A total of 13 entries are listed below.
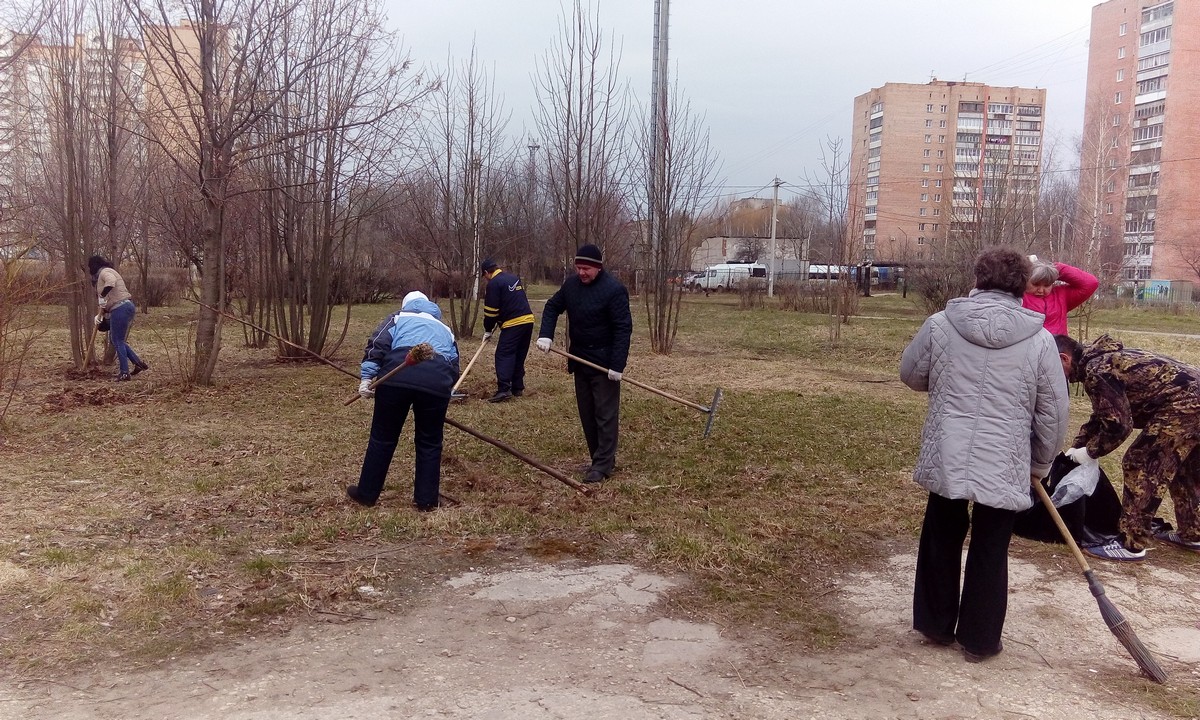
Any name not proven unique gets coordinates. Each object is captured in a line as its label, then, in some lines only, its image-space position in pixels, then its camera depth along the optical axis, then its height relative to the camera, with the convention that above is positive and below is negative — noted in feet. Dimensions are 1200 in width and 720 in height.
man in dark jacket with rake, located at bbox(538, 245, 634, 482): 20.26 -1.66
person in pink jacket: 18.12 -0.37
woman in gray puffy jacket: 10.84 -1.91
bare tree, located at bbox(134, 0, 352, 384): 29.58 +5.79
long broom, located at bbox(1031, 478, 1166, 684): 10.97 -4.50
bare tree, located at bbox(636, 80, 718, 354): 46.65 +2.26
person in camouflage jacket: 14.43 -2.45
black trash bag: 15.99 -4.44
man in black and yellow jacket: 31.89 -2.28
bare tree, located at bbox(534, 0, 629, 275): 44.27 +4.74
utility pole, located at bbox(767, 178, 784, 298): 109.44 +3.72
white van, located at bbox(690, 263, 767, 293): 145.69 -1.05
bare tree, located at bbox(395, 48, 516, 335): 52.49 +3.48
